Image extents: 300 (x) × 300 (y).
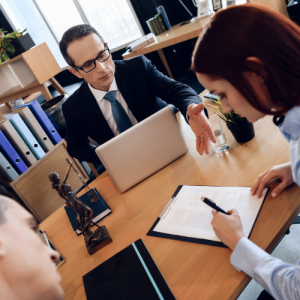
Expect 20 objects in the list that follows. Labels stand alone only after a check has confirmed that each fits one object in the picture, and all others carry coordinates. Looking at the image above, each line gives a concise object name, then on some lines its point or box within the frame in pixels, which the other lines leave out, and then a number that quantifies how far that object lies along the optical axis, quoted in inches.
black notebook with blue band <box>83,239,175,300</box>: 27.6
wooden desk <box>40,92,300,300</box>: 27.3
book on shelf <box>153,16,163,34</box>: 130.4
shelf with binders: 75.4
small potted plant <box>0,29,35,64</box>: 103.4
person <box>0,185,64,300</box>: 14.4
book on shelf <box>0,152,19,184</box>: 74.5
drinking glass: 43.7
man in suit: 55.4
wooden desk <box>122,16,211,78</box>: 104.4
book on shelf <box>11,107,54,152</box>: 78.3
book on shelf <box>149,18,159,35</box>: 130.0
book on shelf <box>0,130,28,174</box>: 73.4
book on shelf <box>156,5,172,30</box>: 129.0
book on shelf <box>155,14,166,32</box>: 131.0
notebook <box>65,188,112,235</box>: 41.4
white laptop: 42.3
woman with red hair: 23.0
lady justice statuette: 35.8
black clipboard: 29.6
